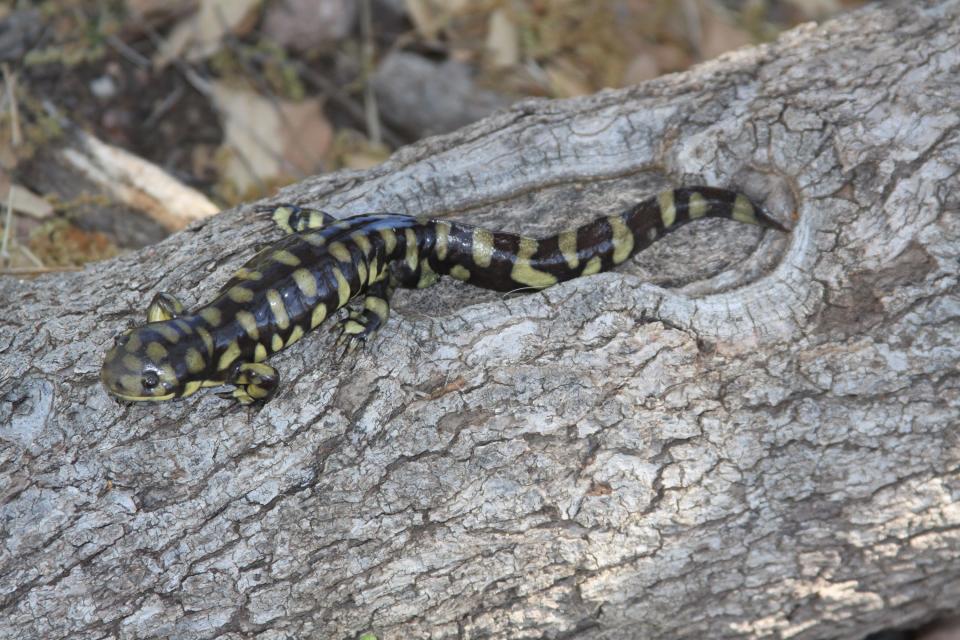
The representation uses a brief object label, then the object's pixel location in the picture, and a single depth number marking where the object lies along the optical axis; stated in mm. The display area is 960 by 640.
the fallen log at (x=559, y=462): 2965
